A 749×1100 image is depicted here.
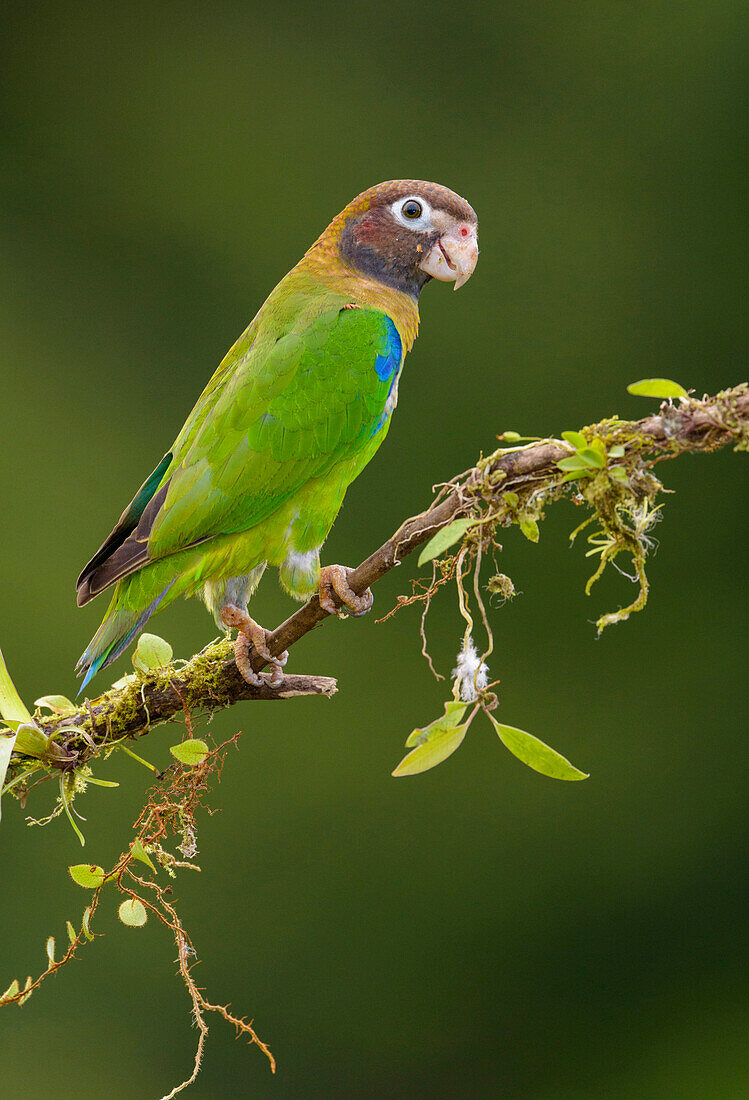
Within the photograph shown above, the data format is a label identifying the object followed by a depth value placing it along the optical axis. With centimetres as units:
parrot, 740
